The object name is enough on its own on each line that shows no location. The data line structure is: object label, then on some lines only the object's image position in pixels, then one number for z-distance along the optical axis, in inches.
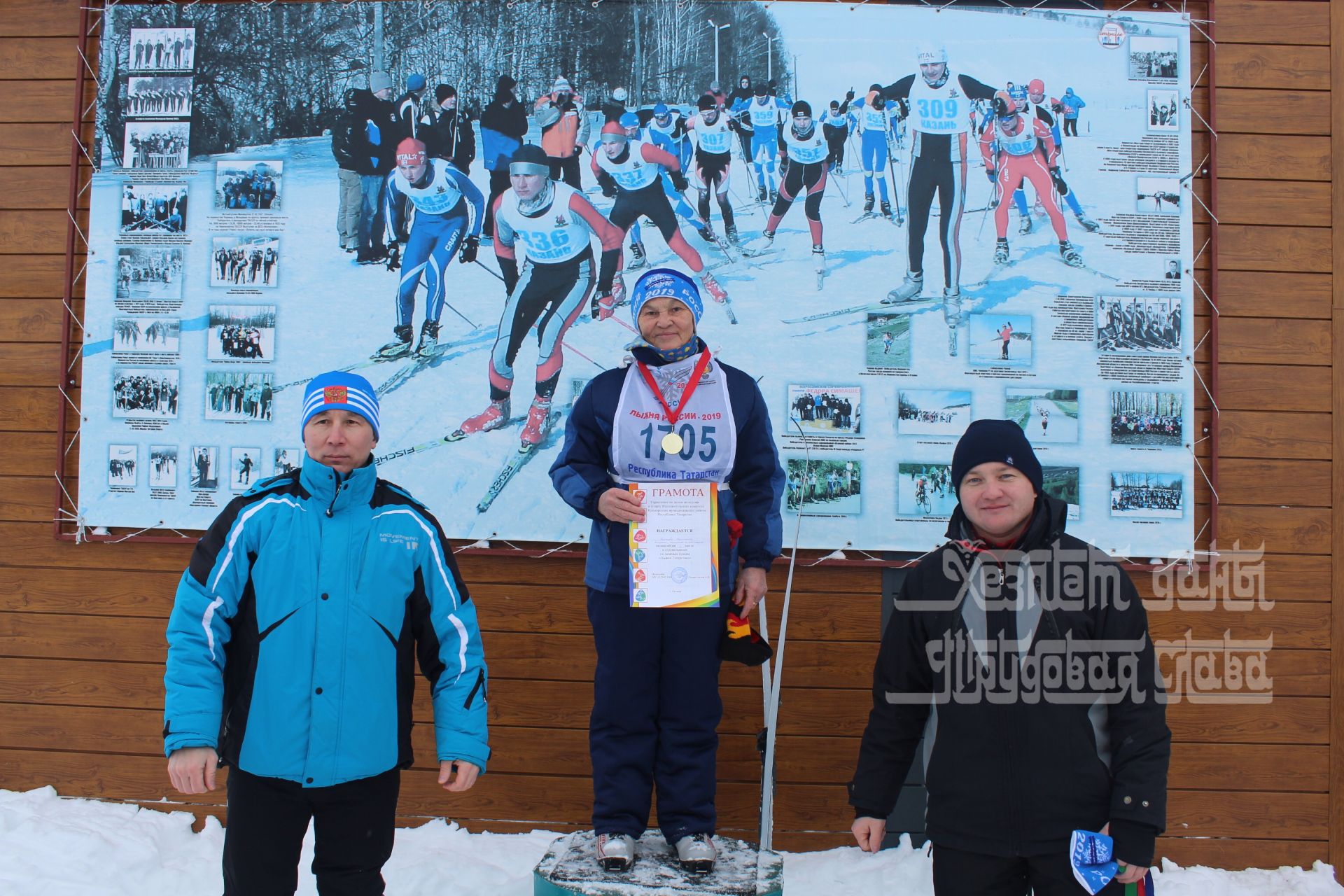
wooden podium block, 90.6
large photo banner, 131.3
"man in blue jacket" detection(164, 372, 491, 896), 79.0
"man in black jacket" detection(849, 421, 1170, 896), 72.2
